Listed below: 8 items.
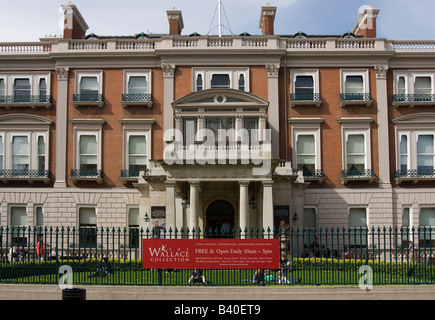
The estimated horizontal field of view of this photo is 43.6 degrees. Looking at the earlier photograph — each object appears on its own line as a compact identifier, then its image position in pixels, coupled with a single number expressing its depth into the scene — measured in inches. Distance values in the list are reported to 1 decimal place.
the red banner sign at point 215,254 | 683.4
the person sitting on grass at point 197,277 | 677.3
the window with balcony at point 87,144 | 1425.9
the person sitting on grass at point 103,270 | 698.8
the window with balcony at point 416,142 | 1413.6
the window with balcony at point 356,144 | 1409.9
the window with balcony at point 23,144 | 1435.8
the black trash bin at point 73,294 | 571.2
